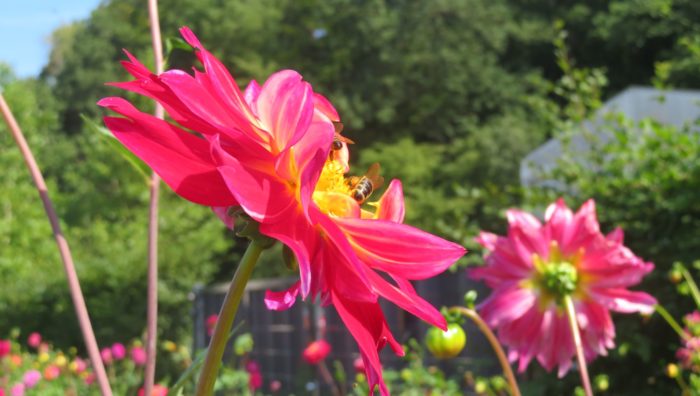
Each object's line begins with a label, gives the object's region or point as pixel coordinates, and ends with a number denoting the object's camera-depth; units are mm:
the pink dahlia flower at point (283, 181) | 503
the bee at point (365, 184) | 738
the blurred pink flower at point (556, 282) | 1518
